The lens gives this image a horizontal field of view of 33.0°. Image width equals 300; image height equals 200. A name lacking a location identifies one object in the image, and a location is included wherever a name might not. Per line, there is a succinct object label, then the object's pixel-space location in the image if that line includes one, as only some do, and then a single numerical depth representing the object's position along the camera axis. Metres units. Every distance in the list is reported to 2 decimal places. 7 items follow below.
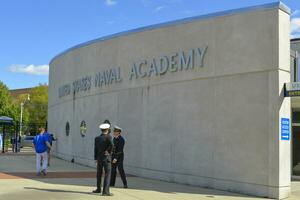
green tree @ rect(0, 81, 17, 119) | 59.49
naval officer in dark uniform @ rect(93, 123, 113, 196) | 12.34
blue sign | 12.37
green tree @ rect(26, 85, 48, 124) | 71.56
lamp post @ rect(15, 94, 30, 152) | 32.20
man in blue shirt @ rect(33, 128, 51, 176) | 16.80
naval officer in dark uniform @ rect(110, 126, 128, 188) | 13.63
